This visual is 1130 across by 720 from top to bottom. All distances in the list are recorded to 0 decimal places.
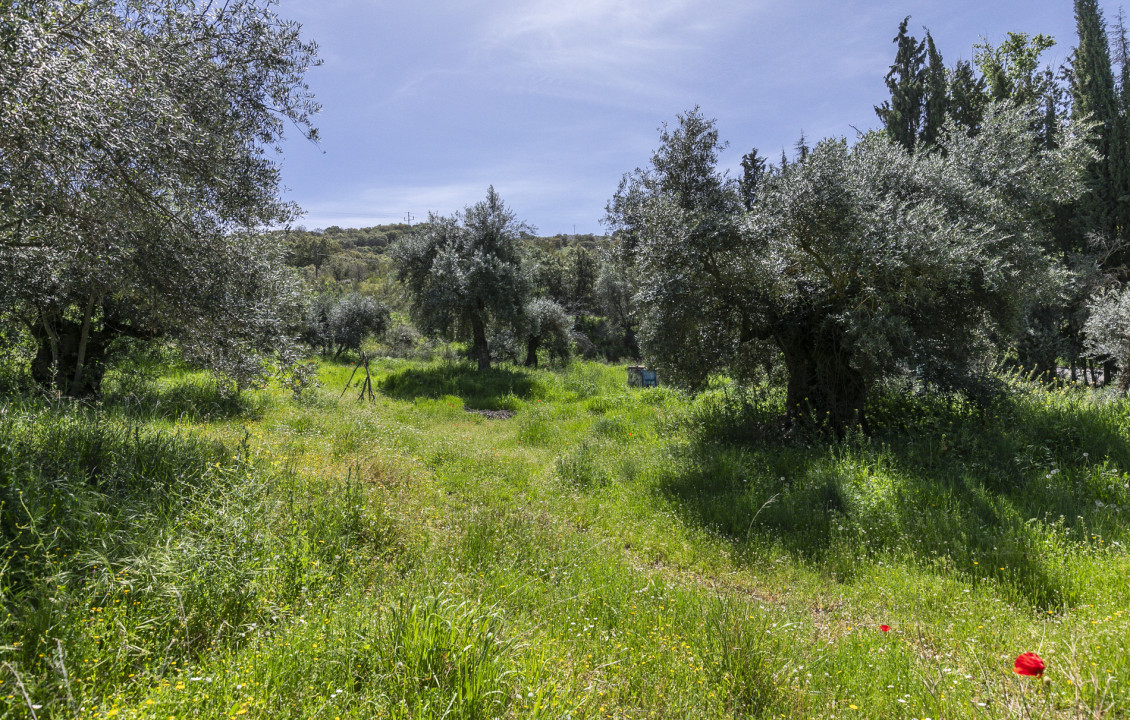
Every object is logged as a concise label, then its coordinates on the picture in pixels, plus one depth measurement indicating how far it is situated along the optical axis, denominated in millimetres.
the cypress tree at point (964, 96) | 23969
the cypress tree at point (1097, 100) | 23266
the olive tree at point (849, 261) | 7602
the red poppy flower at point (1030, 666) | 2113
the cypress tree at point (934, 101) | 24219
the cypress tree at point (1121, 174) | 22844
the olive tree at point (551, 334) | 24234
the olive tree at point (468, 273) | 19969
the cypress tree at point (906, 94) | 25500
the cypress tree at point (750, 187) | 9164
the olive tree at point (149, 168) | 3932
